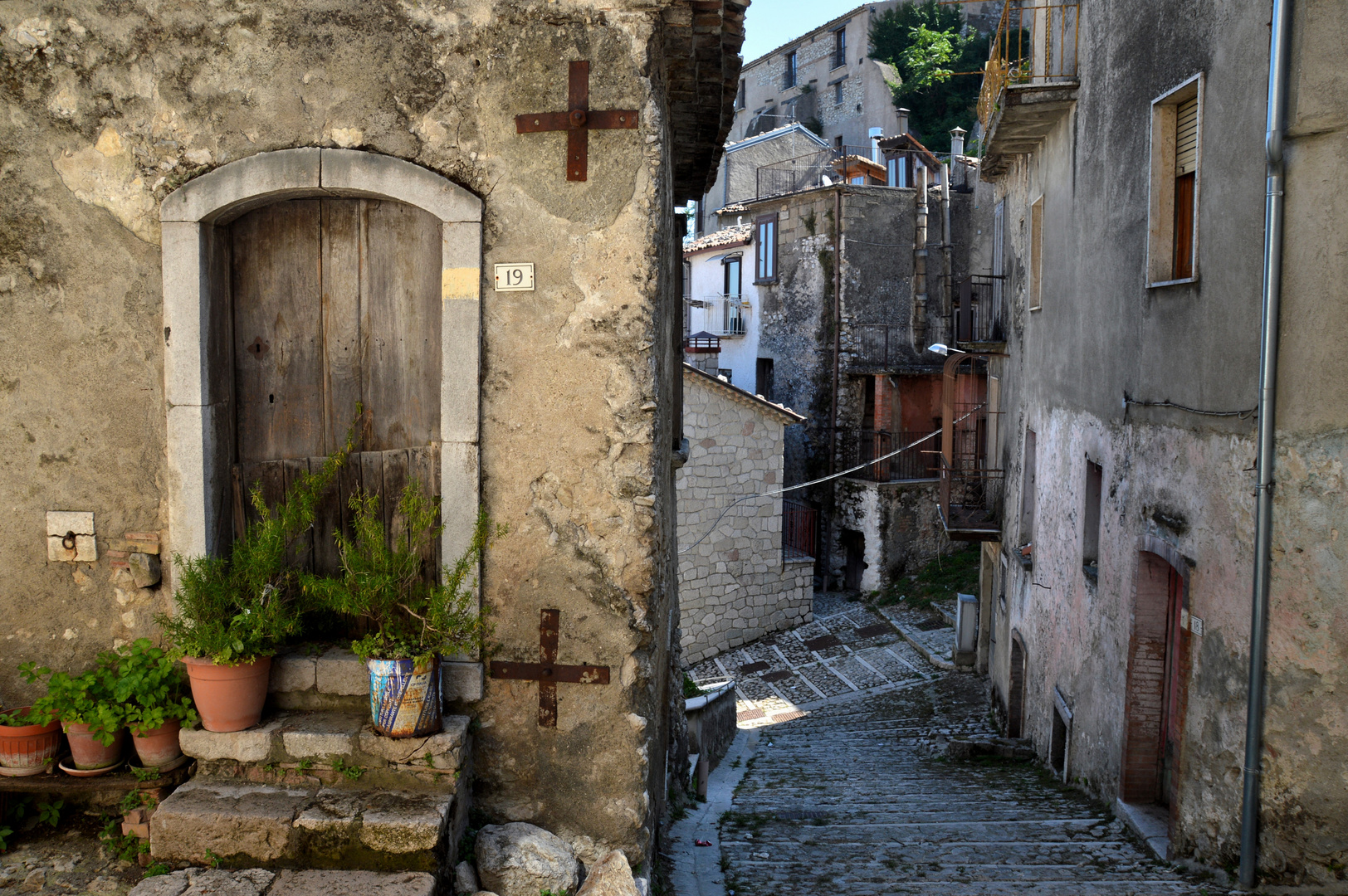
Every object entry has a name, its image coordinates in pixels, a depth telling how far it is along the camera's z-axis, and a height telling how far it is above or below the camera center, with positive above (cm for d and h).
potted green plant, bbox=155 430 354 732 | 394 -94
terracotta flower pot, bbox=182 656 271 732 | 395 -122
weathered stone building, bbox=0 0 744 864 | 406 +45
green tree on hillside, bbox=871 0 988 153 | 3250 +1165
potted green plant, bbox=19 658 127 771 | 398 -131
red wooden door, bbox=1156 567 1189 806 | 664 -208
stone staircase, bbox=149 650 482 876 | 371 -159
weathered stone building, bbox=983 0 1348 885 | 501 -17
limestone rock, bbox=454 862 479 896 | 379 -190
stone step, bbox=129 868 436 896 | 353 -179
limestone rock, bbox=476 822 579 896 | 388 -188
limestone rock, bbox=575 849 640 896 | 380 -191
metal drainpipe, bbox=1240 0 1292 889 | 506 +22
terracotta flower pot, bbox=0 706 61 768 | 403 -146
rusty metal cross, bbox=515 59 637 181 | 402 +112
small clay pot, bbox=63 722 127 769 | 403 -148
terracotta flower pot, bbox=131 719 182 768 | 405 -146
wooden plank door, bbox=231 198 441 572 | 440 +22
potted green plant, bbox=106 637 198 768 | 401 -129
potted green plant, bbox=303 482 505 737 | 391 -89
